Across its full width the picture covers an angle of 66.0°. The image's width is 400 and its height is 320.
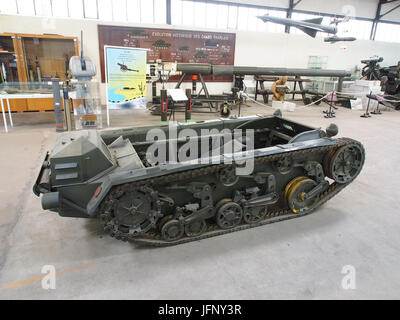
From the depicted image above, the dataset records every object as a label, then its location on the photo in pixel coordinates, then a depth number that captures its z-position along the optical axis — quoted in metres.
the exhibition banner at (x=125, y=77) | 7.86
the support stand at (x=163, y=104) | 8.66
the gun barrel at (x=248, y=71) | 10.28
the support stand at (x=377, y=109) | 11.18
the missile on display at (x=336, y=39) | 12.36
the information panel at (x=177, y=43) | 11.81
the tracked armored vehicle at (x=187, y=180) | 2.81
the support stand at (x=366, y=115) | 10.82
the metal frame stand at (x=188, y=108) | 8.95
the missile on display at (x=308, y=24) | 11.20
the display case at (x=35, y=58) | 9.98
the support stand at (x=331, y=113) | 10.62
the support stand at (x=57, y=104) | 7.40
